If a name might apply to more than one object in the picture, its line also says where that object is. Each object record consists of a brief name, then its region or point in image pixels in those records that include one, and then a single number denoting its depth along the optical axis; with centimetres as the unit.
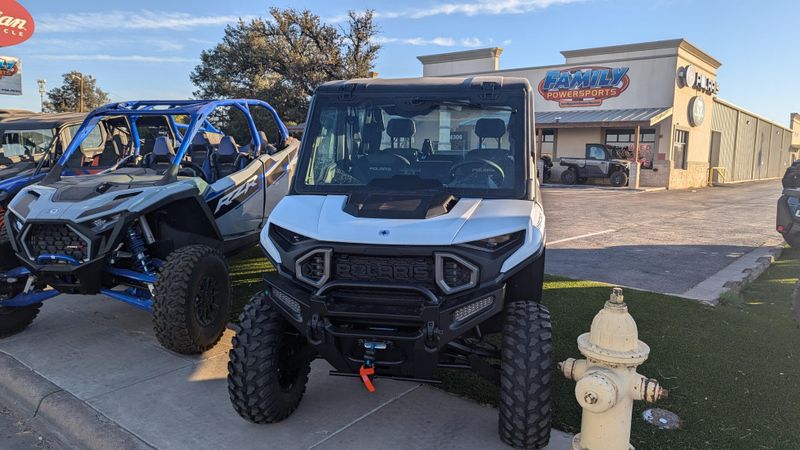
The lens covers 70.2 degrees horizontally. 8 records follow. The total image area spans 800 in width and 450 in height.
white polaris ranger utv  300
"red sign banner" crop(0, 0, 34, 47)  1534
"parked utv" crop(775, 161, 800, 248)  897
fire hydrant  271
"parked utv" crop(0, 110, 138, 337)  514
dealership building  2806
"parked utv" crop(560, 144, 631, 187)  2655
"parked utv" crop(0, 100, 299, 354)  449
